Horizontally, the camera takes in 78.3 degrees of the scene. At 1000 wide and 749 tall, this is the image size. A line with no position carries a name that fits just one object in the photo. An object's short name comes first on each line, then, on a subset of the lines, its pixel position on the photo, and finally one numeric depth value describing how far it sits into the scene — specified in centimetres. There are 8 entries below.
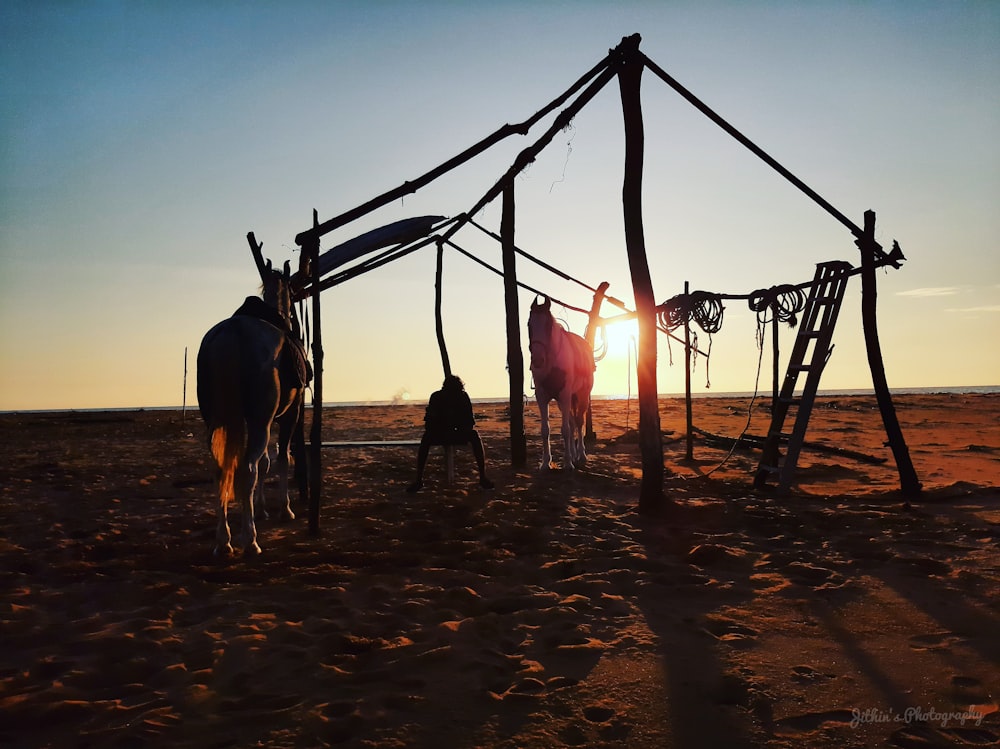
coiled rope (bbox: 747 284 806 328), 1021
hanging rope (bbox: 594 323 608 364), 1508
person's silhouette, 917
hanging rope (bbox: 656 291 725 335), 1227
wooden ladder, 838
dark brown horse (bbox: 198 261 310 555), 606
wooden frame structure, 712
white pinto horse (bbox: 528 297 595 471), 1112
